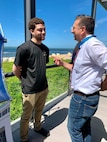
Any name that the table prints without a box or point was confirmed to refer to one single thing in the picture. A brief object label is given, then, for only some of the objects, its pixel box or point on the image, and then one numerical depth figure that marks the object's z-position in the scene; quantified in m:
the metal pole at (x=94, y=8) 3.84
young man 1.59
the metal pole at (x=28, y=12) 1.98
